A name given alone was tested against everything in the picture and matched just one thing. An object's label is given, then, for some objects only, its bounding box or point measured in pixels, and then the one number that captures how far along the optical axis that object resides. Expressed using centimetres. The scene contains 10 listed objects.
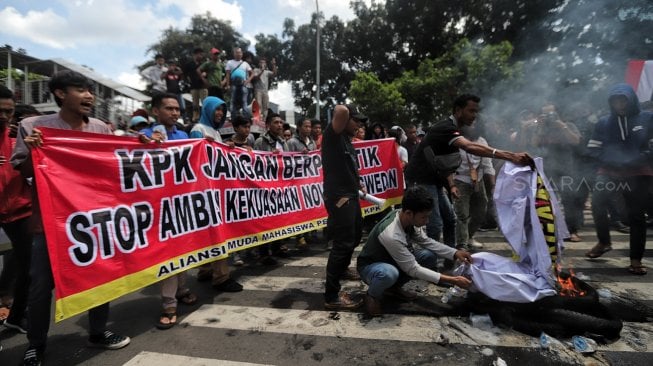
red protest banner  252
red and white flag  758
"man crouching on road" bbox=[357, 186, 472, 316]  289
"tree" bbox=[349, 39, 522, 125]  1805
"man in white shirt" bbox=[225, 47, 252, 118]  952
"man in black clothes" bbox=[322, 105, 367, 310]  326
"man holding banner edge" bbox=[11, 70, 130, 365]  245
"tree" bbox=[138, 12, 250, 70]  3266
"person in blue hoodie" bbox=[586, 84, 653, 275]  389
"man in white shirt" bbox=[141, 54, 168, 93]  1008
